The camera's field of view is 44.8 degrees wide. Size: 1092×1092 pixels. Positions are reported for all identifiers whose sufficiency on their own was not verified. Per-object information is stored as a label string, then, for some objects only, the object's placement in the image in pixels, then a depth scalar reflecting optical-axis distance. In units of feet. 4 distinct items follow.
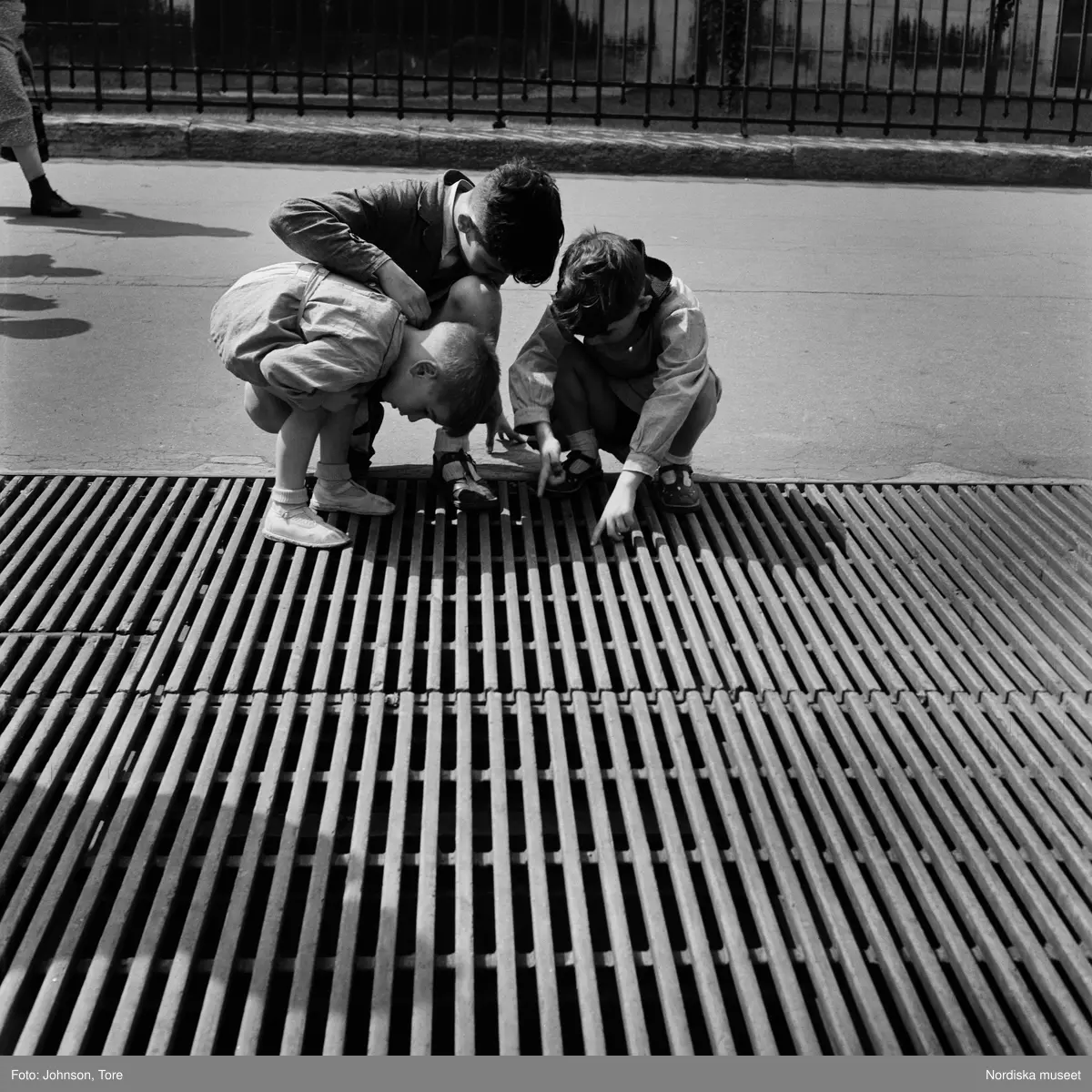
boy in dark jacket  11.02
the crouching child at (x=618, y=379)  11.18
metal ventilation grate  6.48
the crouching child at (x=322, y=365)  10.75
